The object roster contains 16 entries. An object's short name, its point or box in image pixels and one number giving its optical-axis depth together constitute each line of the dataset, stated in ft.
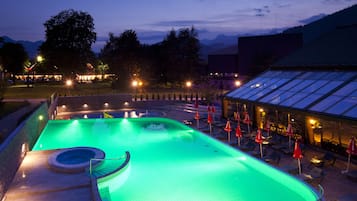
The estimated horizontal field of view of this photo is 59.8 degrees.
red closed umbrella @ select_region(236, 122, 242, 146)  46.72
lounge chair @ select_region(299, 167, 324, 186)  33.60
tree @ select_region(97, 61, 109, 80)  257.46
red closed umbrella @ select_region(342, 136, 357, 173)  34.46
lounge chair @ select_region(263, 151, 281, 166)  40.93
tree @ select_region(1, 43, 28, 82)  198.18
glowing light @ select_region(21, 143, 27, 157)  41.84
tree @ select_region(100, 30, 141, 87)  154.58
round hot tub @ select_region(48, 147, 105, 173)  37.45
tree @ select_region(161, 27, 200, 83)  159.22
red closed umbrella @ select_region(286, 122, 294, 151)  44.05
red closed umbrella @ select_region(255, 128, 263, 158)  42.01
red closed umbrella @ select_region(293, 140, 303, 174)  34.97
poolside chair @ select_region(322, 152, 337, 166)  38.93
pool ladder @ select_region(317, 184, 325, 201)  26.38
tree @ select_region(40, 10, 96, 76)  169.17
